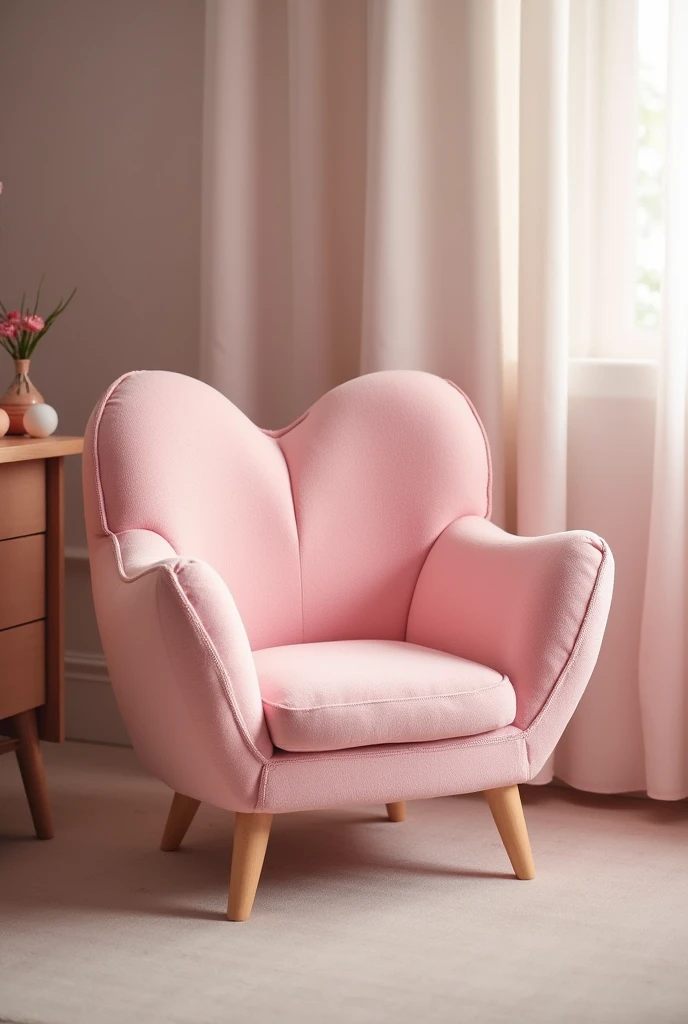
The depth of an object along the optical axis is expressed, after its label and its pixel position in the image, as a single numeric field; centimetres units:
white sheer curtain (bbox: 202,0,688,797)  261
